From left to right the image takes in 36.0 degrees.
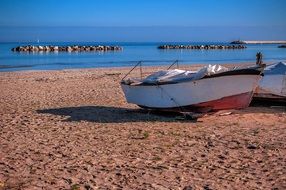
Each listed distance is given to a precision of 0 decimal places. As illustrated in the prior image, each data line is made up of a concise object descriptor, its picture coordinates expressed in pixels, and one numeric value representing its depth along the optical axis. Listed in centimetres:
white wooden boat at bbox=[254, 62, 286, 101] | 1411
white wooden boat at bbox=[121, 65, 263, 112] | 1159
